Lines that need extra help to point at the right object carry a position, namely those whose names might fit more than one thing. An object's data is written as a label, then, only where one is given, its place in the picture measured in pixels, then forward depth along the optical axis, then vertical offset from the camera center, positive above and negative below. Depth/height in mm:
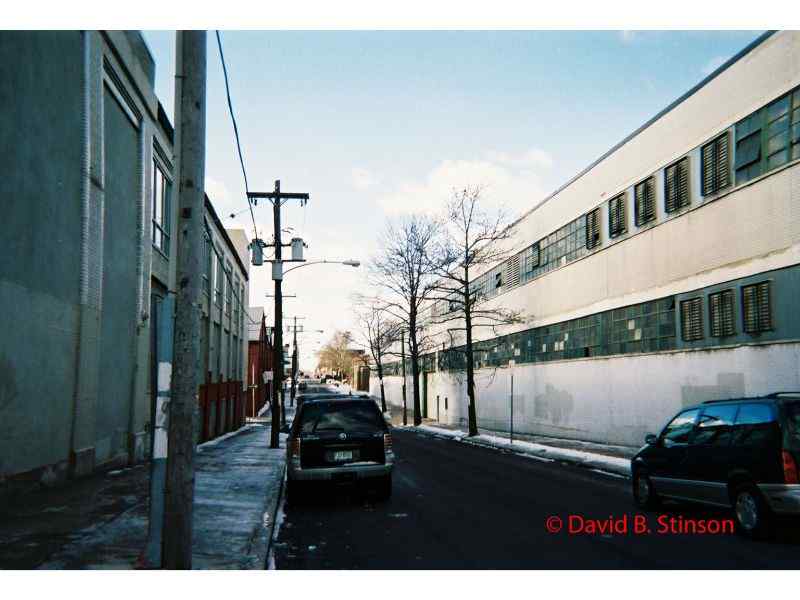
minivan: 8749 -1164
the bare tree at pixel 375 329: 62225 +3455
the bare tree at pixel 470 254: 34312 +5486
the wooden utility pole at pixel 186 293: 6836 +703
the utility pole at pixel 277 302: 25623 +2400
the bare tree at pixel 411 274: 43812 +5622
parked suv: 12773 -1299
